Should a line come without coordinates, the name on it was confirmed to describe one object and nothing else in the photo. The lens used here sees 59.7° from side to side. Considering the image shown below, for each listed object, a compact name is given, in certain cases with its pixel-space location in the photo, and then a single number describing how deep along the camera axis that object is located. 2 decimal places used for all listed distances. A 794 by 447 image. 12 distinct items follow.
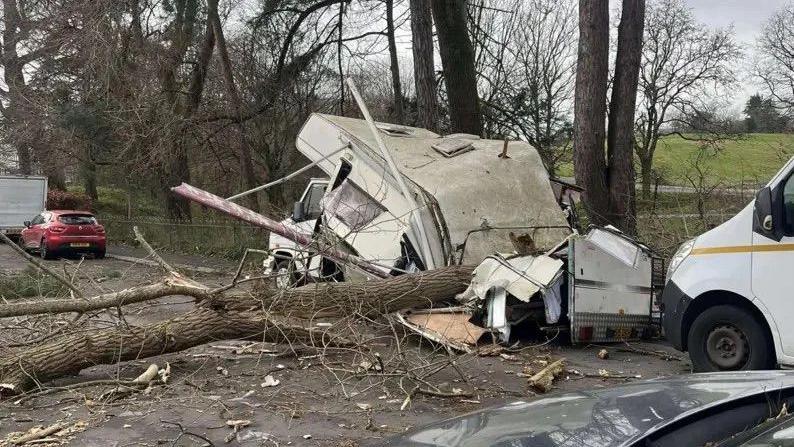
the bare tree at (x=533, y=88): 17.91
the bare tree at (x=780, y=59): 28.33
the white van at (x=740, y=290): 5.30
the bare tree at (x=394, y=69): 17.86
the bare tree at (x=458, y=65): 13.52
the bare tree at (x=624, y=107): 12.38
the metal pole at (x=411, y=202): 8.23
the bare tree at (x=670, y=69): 28.48
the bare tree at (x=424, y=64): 14.07
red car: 20.64
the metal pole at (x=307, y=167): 9.20
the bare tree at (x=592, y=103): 12.16
